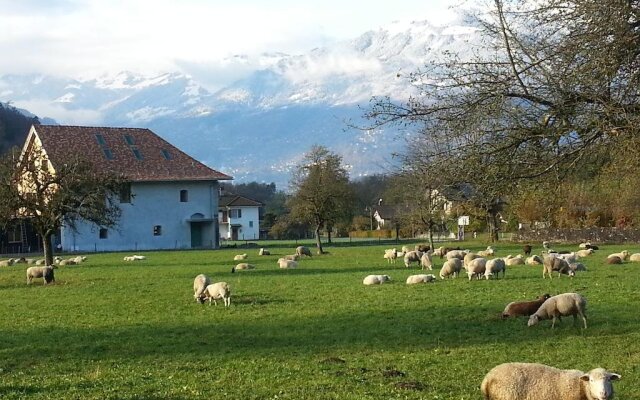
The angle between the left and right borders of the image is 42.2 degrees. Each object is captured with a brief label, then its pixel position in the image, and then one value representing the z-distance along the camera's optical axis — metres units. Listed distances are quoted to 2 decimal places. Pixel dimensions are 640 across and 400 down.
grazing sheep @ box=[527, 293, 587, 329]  16.64
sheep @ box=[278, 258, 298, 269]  39.53
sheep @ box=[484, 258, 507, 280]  28.24
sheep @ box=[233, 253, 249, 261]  48.95
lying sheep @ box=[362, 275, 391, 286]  28.28
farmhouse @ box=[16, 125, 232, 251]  73.94
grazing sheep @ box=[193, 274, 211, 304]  24.27
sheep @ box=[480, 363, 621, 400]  9.05
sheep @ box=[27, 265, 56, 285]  33.72
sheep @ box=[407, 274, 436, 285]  27.81
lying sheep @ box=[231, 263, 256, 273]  38.38
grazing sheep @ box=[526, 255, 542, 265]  35.28
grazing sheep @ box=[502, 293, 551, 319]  18.22
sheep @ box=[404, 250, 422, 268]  37.59
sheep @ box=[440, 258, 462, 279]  29.62
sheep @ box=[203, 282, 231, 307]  23.27
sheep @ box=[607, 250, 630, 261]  37.59
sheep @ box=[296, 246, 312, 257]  53.10
